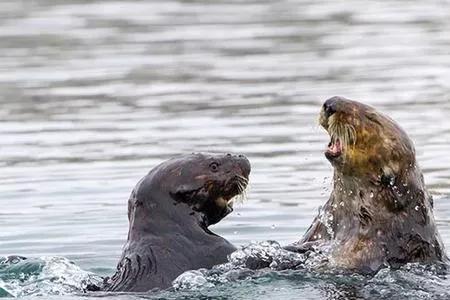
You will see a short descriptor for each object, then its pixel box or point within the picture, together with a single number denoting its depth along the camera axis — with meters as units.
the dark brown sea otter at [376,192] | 16.09
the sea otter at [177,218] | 15.82
